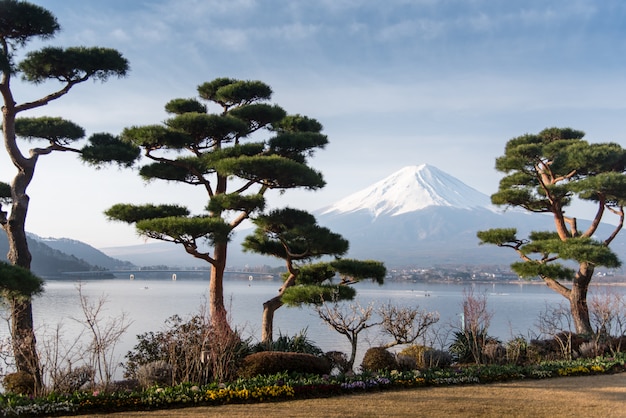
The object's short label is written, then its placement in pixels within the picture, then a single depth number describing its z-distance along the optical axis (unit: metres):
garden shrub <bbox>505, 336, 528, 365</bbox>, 9.41
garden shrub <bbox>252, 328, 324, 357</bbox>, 8.95
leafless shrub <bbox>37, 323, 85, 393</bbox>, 6.29
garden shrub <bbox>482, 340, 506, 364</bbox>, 9.36
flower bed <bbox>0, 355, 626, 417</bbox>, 5.64
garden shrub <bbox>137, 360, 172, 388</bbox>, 6.93
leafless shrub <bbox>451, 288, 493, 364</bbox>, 9.26
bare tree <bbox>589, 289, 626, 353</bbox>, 10.37
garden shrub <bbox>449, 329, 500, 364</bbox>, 9.85
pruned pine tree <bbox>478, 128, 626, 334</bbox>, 11.19
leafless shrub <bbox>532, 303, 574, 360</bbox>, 9.84
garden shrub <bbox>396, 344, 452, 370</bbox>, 8.45
